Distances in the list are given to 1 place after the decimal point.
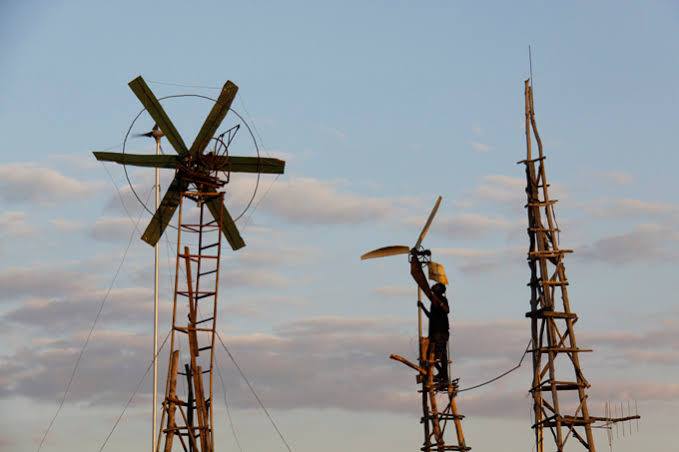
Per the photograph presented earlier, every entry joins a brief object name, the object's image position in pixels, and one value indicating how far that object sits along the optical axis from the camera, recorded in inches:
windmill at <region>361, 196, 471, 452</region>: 2062.0
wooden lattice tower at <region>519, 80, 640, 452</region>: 2212.1
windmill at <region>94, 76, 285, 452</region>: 2140.7
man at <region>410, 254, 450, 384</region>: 2095.2
